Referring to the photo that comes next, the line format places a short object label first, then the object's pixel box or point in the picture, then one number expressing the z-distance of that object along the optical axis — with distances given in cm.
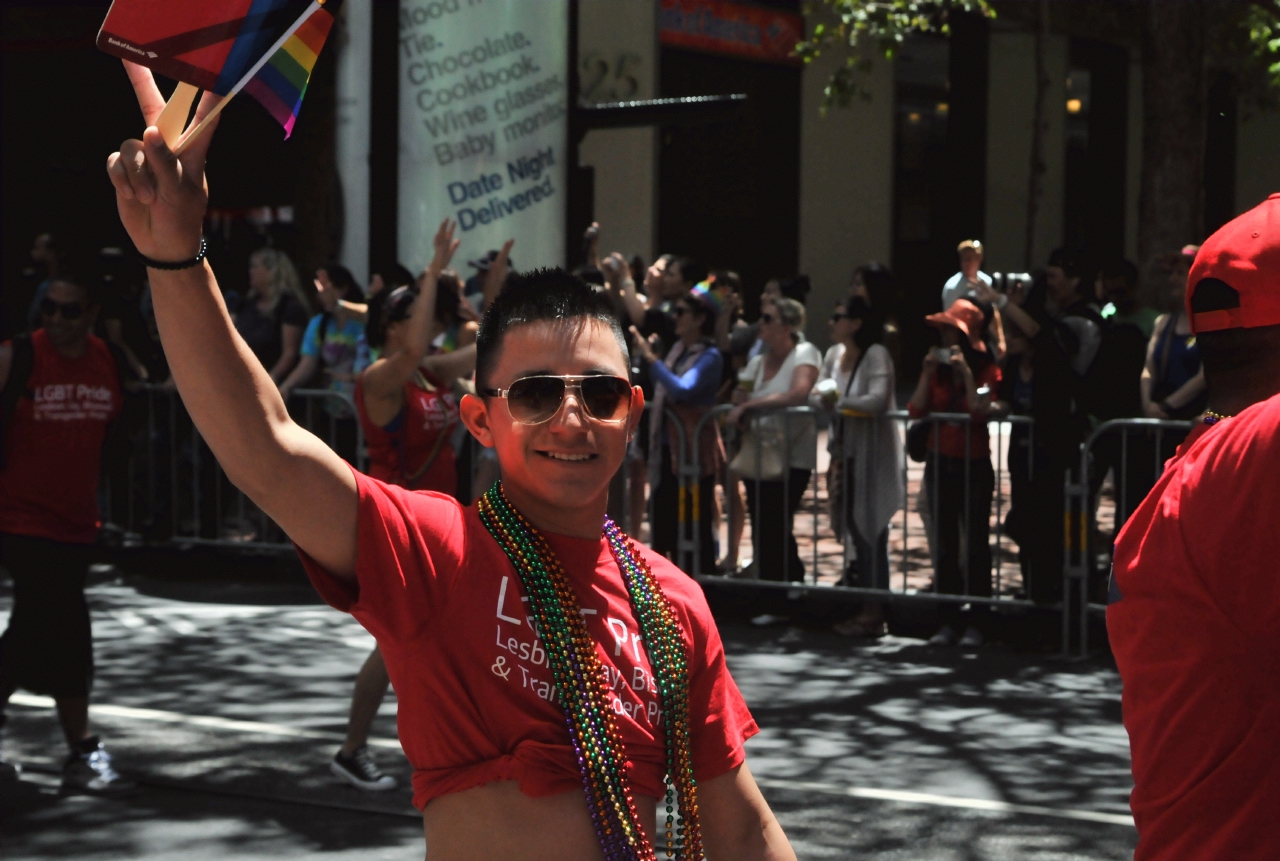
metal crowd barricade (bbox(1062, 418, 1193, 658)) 866
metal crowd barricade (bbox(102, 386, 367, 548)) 1102
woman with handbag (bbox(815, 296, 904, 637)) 941
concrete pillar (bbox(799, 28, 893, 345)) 2516
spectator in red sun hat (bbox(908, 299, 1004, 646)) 920
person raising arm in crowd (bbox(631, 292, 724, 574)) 990
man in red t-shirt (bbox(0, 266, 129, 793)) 623
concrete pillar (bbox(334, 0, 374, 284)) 1201
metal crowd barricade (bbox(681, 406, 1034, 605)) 909
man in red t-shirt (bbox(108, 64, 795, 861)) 215
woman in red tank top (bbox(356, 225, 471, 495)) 682
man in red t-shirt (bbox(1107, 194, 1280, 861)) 219
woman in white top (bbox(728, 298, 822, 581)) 973
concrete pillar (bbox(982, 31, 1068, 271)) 2722
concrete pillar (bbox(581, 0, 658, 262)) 2122
